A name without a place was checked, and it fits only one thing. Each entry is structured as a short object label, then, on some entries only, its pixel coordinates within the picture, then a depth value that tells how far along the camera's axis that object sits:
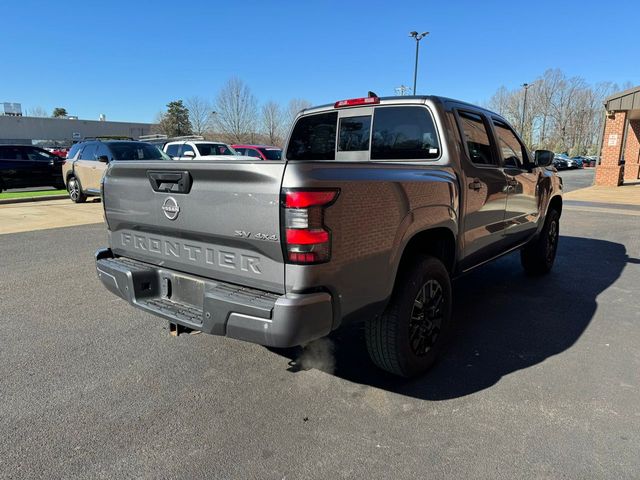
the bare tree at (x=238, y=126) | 43.25
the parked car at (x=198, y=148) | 15.30
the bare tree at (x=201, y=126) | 46.16
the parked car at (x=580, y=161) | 48.72
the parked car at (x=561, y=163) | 43.66
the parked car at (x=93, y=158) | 11.96
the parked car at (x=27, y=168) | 14.77
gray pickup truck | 2.24
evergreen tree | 58.62
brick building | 18.52
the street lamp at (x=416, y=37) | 29.44
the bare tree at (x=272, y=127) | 44.03
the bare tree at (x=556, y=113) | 71.50
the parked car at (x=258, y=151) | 16.94
